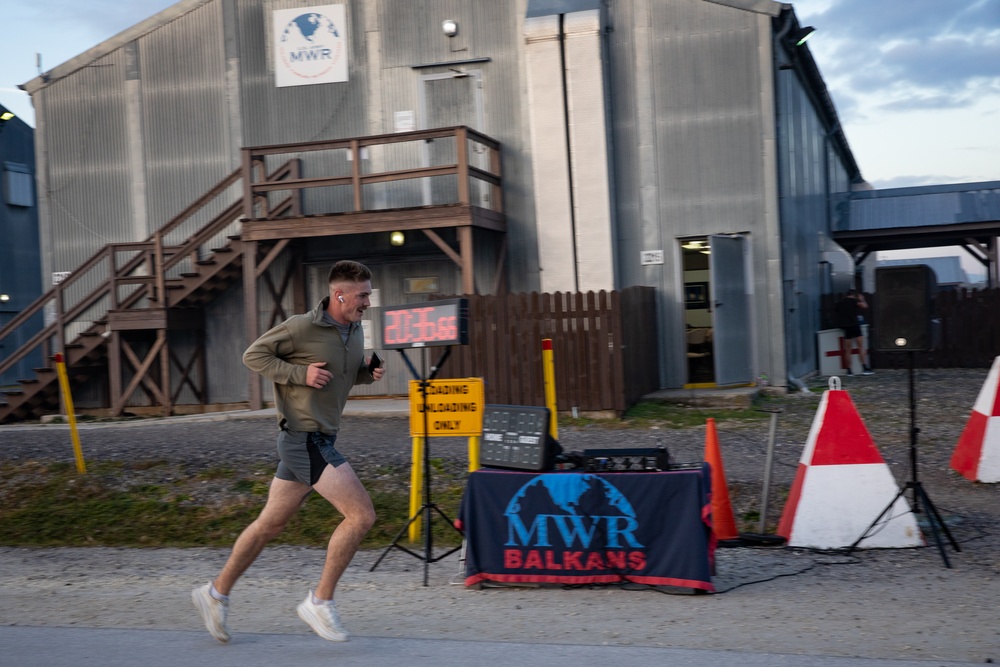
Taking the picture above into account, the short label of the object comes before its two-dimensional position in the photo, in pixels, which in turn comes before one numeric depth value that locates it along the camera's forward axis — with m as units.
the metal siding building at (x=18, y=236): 27.83
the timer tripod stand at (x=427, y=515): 6.58
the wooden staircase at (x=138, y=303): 16.14
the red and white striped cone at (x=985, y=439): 8.93
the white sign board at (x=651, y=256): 15.91
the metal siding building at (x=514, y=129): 15.59
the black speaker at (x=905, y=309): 7.27
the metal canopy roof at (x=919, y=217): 25.23
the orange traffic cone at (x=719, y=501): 7.30
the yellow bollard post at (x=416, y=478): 7.49
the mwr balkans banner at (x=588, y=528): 5.94
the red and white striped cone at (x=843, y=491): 6.89
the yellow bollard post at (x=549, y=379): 7.22
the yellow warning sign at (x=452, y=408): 7.29
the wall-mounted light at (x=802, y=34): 16.33
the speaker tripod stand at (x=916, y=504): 6.49
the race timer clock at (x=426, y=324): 6.46
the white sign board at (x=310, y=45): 16.81
